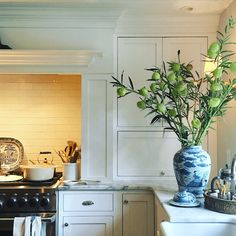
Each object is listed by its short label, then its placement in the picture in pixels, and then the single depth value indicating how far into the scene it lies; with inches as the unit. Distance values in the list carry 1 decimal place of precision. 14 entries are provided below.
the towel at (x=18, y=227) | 96.3
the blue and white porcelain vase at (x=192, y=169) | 88.5
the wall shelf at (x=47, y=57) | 107.1
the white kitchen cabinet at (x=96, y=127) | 112.9
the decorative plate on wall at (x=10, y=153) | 122.6
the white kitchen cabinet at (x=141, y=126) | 115.3
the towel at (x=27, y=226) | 95.6
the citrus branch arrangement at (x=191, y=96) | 84.9
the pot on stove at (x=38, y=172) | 108.7
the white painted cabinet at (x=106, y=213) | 104.7
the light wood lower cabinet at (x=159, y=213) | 81.8
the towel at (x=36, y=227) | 95.8
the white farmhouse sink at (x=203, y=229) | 74.7
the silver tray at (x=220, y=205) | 76.9
